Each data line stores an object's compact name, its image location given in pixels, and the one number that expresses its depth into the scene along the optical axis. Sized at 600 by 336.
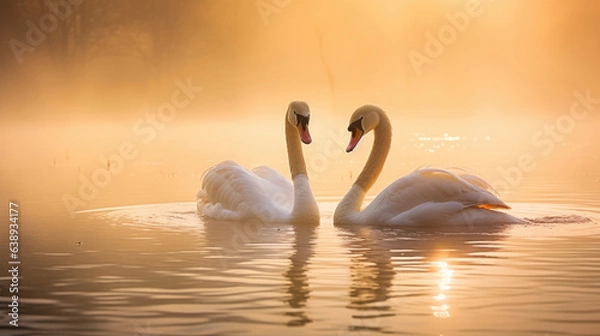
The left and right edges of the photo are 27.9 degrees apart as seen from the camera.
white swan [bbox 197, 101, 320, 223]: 14.38
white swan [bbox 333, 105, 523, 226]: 13.63
